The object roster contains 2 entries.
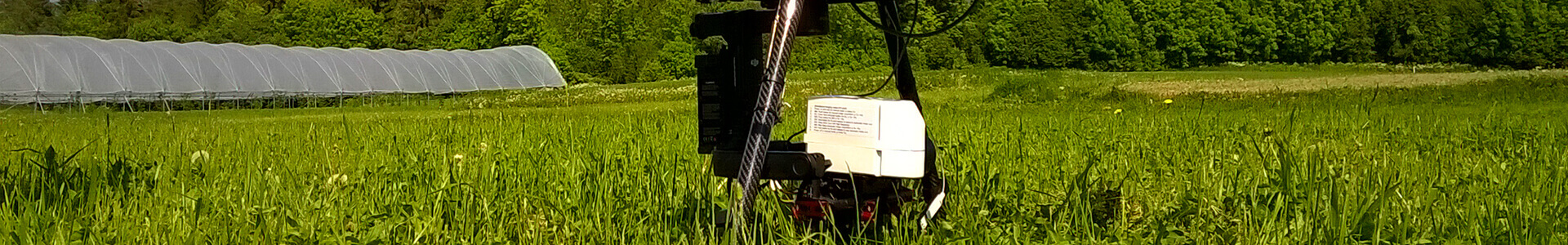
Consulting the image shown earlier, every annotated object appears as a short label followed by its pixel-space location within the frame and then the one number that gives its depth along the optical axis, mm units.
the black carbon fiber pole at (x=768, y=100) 1679
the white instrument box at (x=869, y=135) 1848
